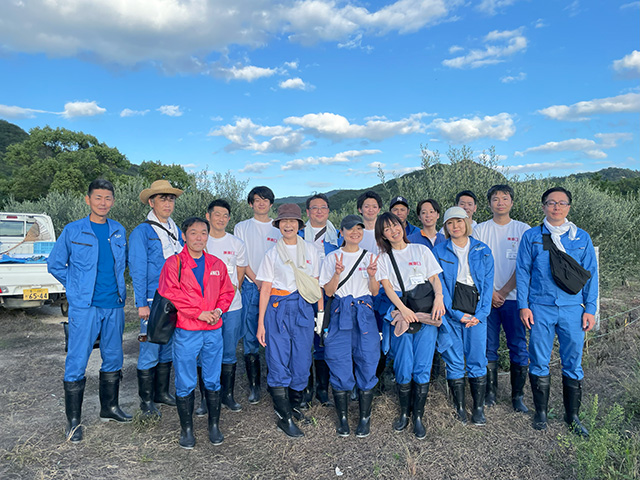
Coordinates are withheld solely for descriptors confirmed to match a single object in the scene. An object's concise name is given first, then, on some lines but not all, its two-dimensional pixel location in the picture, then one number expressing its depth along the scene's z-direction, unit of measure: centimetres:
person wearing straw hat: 383
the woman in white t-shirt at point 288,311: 361
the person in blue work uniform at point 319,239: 431
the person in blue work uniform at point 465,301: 364
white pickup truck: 701
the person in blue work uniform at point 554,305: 354
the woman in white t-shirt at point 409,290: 358
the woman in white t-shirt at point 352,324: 359
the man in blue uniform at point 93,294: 362
